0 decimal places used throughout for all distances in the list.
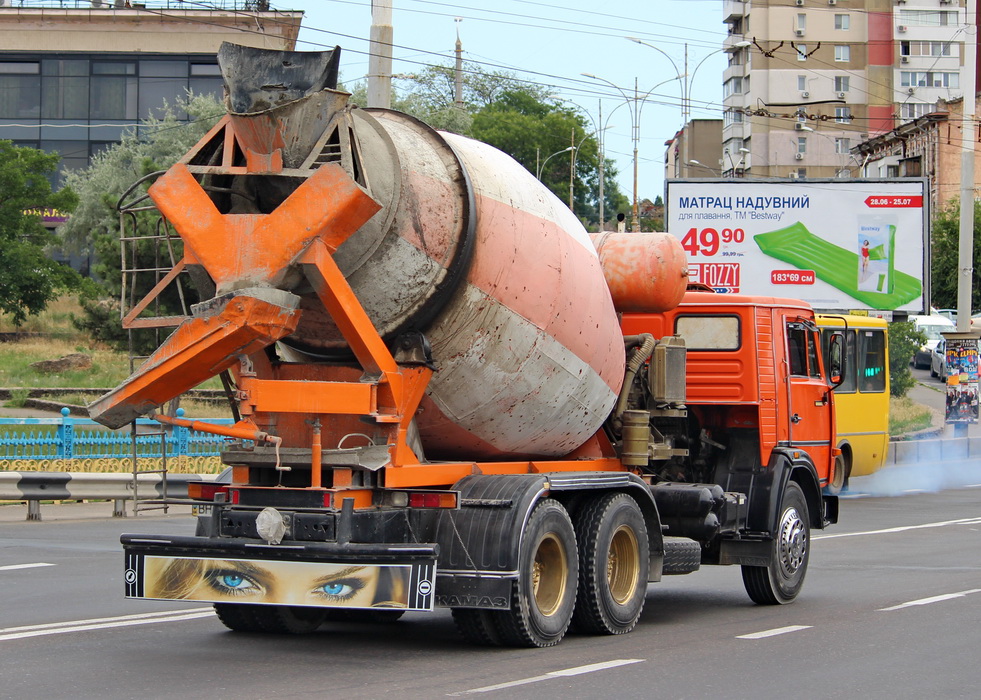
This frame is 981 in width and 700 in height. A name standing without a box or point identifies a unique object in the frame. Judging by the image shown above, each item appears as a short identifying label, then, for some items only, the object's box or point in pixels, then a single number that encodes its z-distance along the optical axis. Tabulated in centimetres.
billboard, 3616
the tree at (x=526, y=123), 10138
